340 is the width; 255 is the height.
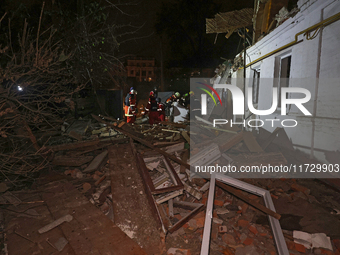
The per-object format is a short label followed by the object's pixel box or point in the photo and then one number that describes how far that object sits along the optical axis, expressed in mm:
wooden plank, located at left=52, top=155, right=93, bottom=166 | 5008
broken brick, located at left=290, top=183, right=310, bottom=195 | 3928
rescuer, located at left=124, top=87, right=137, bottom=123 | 9917
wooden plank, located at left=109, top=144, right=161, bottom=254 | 2936
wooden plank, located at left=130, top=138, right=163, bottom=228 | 3191
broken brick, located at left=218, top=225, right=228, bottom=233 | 3129
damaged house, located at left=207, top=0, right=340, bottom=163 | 4406
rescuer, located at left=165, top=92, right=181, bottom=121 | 10894
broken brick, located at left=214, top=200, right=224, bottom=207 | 3771
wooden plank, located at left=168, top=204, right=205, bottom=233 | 3141
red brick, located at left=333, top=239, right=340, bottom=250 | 2721
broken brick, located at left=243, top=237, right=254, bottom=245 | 2921
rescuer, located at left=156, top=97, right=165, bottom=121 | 10258
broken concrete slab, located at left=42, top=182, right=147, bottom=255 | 2574
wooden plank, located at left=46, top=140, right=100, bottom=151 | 5453
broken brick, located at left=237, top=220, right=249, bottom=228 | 3241
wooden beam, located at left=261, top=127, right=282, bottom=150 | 5404
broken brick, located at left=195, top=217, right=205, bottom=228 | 3323
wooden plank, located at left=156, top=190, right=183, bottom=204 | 3742
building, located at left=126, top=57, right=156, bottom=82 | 44094
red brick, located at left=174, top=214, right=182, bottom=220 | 3553
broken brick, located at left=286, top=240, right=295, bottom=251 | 2772
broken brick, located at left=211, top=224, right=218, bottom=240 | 3089
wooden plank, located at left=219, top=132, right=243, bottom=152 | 5148
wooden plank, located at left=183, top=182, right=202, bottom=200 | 3898
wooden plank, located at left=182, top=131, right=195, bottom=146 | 5680
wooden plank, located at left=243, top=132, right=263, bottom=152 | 5121
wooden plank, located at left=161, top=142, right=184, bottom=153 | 5641
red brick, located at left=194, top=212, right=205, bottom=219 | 3517
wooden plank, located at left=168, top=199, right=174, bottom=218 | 3571
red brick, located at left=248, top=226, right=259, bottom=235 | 3082
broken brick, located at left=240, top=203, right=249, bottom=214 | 3540
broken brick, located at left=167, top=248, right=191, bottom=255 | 2799
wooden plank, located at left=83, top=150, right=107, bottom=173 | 4816
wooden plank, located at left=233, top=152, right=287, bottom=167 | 4625
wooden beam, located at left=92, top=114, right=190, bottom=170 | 4823
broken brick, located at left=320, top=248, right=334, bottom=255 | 2652
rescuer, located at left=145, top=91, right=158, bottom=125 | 10039
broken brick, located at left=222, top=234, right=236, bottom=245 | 2977
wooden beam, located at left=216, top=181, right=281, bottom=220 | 3111
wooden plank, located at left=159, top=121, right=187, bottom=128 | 7602
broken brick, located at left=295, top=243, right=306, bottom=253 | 2713
